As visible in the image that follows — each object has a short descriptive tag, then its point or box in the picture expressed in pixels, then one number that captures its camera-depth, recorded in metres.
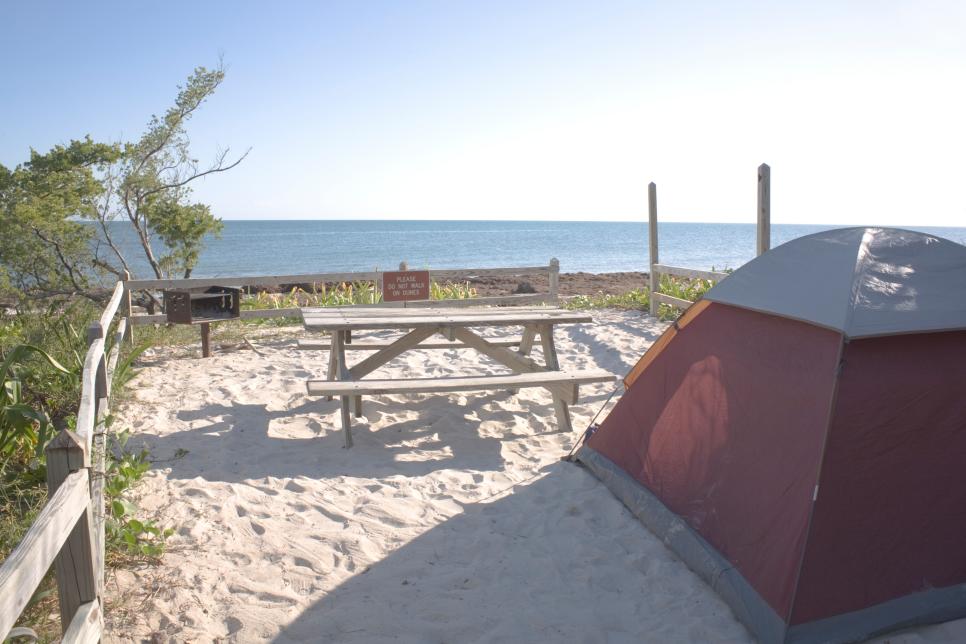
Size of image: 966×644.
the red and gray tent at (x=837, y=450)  3.01
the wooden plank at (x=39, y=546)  1.67
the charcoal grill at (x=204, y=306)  7.69
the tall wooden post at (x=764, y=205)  7.48
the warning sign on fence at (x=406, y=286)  9.70
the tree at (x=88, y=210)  10.45
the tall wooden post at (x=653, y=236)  10.38
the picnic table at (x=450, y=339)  5.19
